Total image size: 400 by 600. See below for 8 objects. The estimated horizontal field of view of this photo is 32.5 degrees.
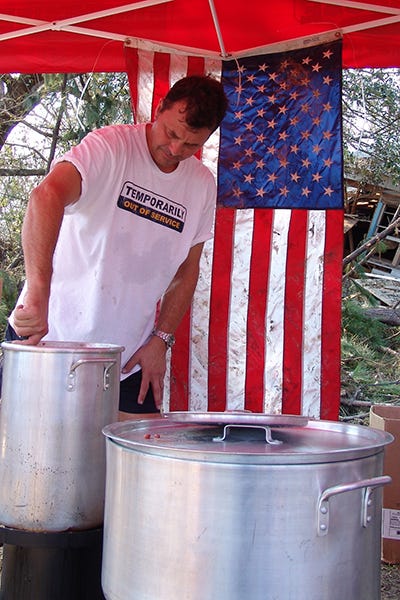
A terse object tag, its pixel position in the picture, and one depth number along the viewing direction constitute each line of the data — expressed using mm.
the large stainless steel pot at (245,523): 1030
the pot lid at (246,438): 1047
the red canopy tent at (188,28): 3035
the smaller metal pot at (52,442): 1498
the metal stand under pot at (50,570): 1577
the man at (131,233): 2230
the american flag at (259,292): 3344
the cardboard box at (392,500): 2971
